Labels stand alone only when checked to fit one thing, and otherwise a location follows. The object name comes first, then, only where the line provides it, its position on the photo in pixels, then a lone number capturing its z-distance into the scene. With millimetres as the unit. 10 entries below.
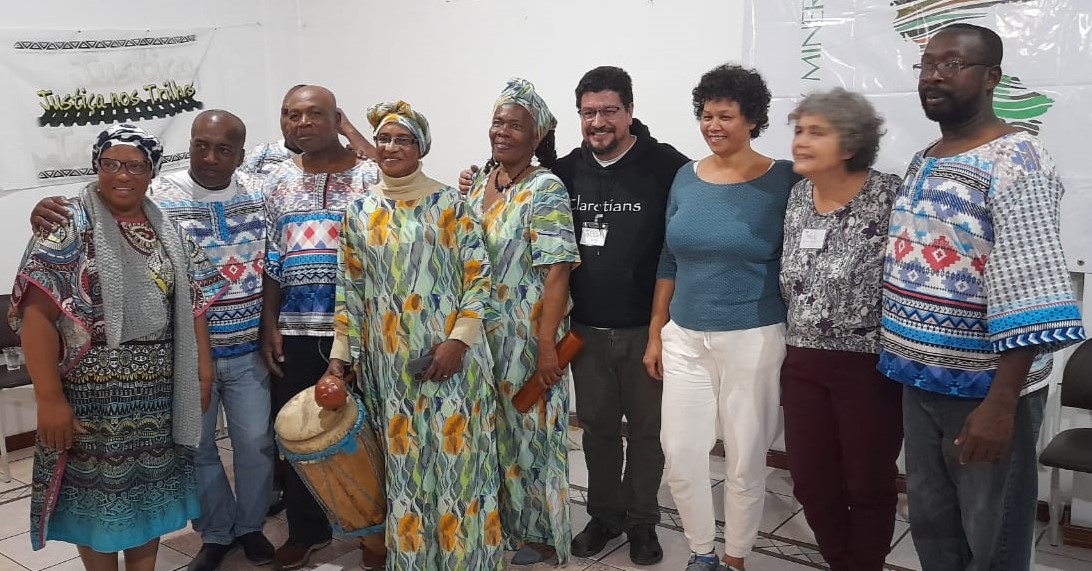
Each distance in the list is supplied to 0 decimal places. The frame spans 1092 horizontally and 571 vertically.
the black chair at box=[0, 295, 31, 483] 3904
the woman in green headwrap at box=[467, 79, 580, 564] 2729
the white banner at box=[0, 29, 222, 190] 4340
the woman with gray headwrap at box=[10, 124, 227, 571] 2234
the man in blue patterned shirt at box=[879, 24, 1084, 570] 1809
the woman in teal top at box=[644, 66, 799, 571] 2514
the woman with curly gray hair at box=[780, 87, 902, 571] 2256
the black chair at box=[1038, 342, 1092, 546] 2908
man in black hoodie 2801
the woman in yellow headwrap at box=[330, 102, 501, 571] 2568
